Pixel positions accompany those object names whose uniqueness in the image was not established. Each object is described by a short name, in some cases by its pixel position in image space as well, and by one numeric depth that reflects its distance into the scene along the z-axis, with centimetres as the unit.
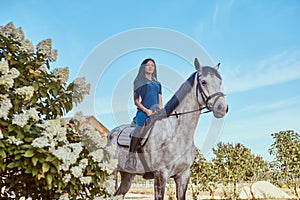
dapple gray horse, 380
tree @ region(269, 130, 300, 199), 1055
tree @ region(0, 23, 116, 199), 232
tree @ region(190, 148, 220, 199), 1174
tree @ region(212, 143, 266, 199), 1183
